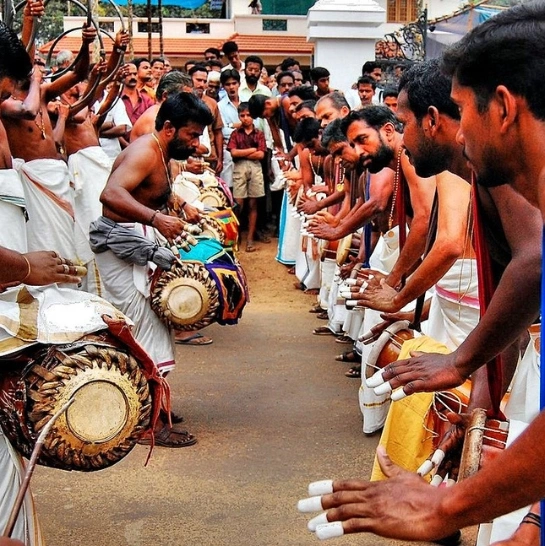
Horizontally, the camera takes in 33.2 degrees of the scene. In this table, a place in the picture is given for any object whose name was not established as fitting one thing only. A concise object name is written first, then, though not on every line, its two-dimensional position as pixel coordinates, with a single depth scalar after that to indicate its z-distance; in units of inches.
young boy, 479.5
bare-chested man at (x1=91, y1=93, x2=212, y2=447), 216.2
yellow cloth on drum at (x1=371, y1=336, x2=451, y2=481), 151.3
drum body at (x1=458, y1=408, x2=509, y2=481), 93.8
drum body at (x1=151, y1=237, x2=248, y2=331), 212.2
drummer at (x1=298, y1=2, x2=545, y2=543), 67.8
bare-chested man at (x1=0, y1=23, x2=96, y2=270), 239.0
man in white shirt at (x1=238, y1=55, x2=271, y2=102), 525.0
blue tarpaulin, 924.6
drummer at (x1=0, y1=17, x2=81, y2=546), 119.3
